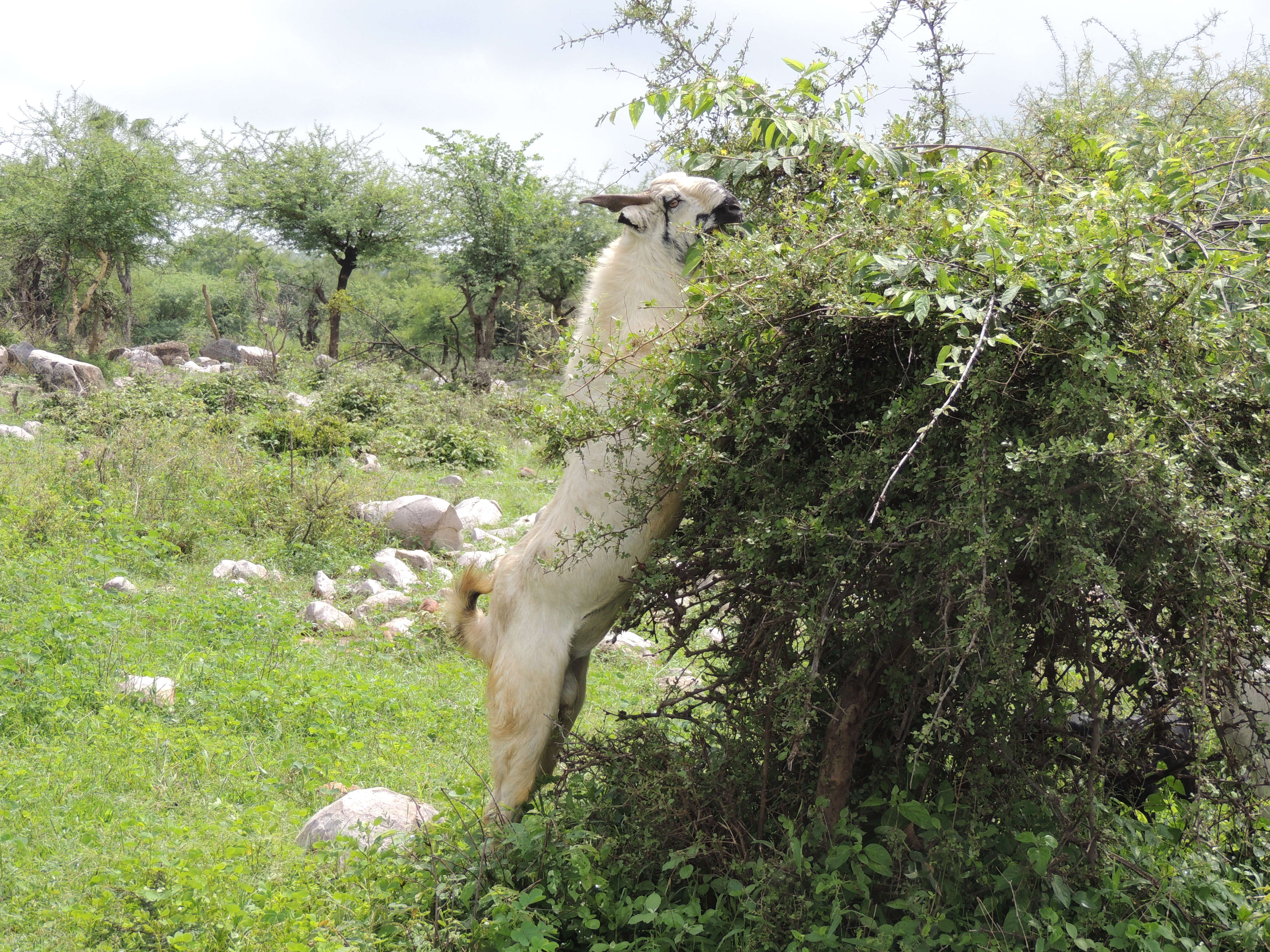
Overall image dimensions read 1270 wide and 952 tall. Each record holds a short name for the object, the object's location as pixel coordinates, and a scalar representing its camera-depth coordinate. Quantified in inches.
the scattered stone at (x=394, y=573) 330.3
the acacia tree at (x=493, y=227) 978.1
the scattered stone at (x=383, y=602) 301.3
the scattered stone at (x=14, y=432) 455.5
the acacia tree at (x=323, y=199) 1029.8
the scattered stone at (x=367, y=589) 319.3
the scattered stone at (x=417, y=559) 352.8
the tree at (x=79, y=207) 968.9
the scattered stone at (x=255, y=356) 684.1
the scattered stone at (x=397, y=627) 286.0
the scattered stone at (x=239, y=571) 312.3
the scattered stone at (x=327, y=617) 284.0
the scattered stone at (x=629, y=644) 283.7
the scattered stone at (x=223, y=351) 1062.4
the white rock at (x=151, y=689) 212.8
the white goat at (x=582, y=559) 136.0
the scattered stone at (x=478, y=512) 417.7
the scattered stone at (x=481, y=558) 352.8
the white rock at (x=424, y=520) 376.8
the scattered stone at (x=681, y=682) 137.4
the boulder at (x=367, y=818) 153.9
